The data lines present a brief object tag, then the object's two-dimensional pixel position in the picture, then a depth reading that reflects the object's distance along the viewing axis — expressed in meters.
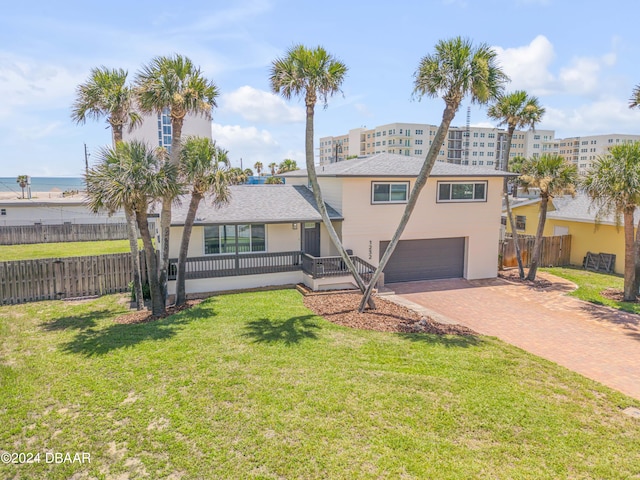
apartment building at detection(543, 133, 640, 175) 113.50
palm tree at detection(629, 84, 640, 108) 16.18
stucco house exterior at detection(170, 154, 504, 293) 17.02
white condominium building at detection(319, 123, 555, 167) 99.00
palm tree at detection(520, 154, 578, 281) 18.55
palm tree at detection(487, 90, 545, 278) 18.61
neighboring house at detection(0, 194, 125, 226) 31.27
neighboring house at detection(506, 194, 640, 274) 22.27
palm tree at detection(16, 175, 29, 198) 50.81
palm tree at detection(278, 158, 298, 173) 56.12
